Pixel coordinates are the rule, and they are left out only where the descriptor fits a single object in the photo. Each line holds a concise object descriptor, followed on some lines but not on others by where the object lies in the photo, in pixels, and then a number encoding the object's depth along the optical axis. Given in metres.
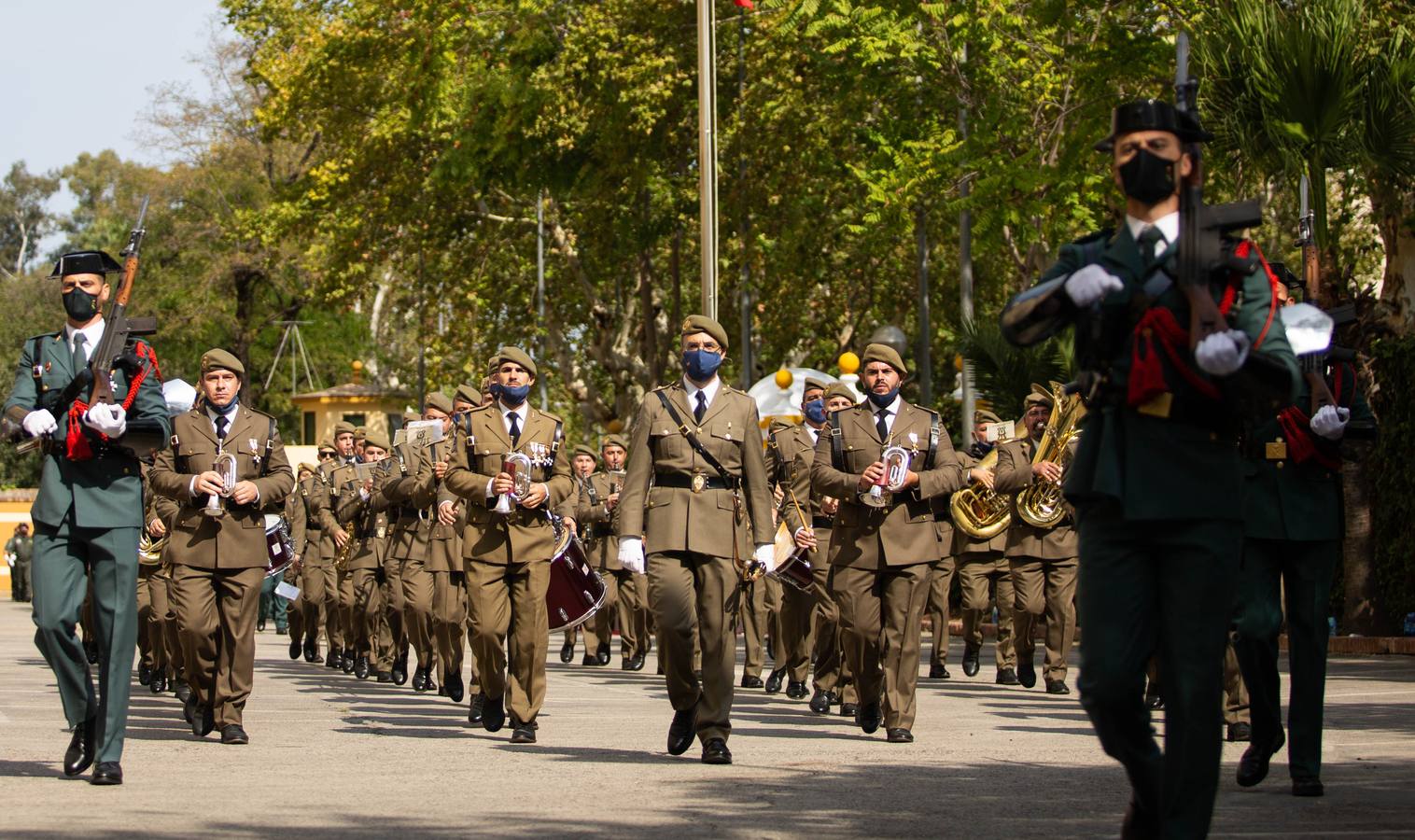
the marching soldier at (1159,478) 6.65
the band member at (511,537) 12.84
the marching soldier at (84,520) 10.24
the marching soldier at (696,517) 11.41
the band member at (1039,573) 17.11
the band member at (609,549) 21.97
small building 70.00
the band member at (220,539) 12.68
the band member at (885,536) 12.46
